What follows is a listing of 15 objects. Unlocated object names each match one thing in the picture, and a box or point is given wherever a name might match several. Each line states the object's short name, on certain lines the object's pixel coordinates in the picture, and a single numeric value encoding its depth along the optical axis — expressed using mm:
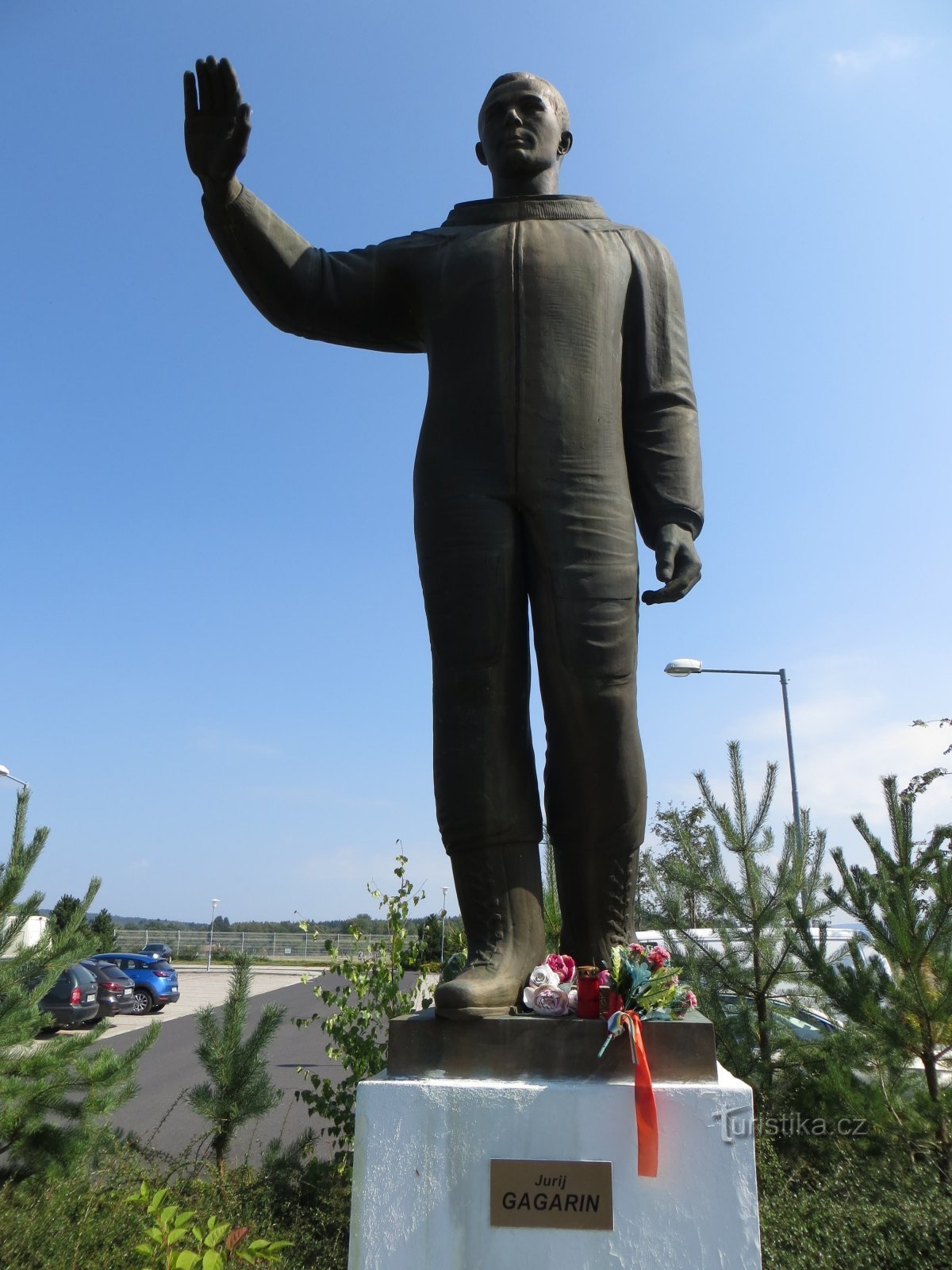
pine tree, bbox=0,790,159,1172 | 5223
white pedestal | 2254
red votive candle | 2533
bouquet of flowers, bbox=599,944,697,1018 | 2494
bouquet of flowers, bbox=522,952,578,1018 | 2559
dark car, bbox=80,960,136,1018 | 18891
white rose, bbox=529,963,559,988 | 2619
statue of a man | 2902
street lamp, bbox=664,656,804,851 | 13008
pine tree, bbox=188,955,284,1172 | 6059
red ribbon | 2282
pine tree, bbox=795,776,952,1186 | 5305
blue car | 21016
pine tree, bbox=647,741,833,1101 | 6250
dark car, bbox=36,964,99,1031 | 15586
